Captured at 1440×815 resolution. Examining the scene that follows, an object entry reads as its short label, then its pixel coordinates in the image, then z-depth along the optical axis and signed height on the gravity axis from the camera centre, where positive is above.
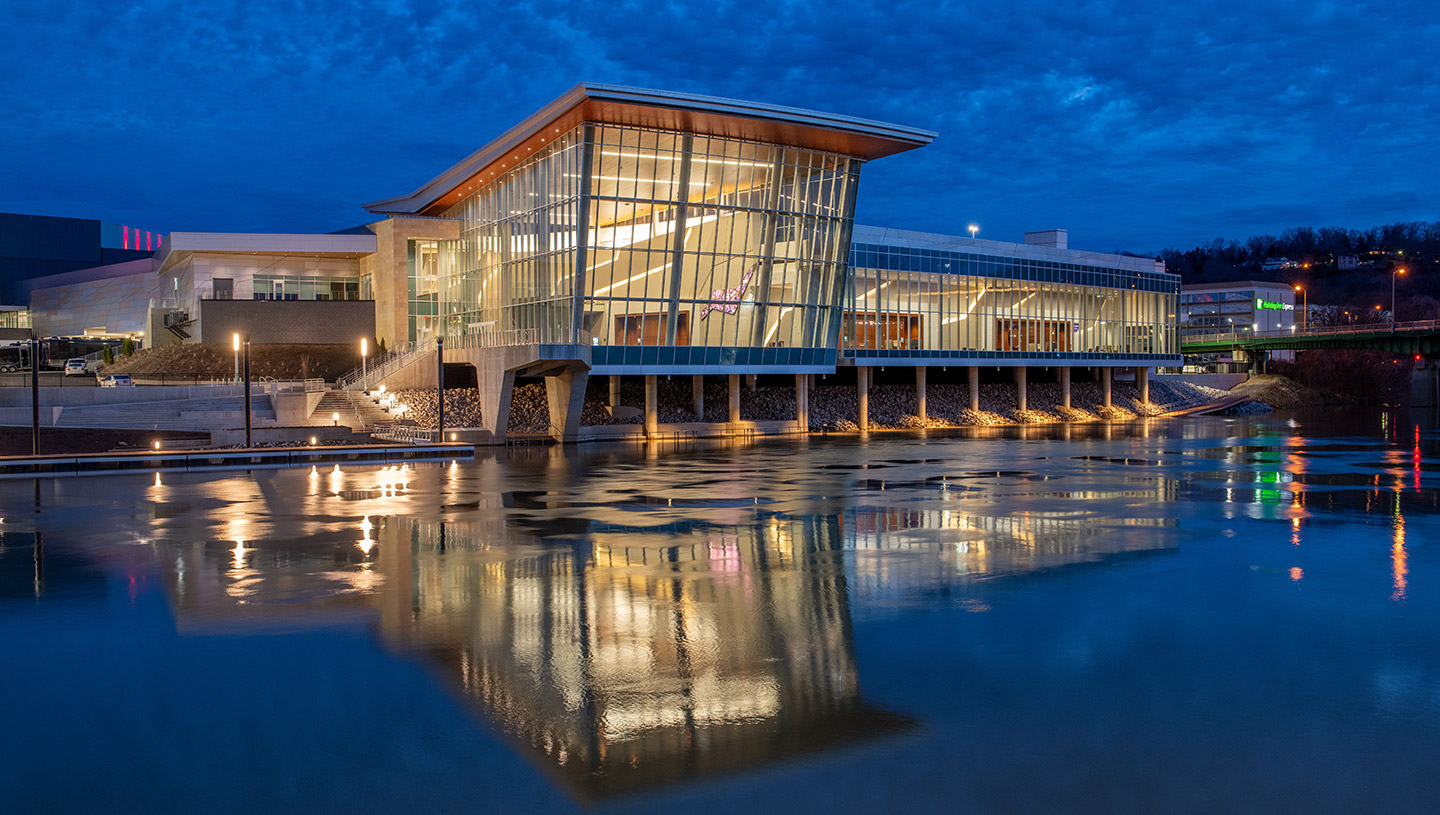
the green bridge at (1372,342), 87.44 +4.55
